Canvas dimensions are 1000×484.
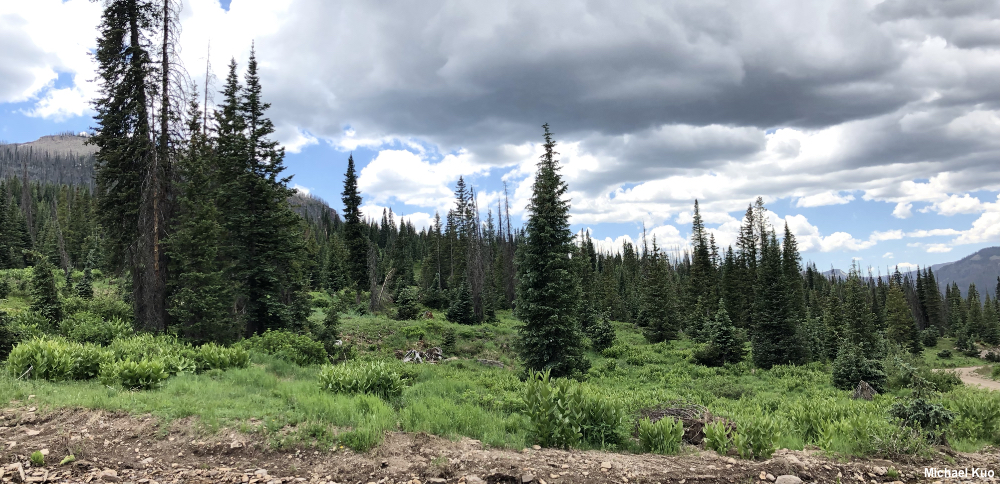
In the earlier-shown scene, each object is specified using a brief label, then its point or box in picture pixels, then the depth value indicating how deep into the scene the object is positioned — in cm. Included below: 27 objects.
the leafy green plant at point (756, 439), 706
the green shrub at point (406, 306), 3453
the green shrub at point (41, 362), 932
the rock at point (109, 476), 548
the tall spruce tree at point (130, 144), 1716
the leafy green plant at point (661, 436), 742
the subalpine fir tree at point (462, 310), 3828
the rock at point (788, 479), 592
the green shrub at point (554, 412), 745
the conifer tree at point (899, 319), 5062
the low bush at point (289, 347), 1484
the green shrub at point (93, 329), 1446
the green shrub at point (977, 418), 913
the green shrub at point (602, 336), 3011
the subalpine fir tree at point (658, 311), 3625
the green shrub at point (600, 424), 781
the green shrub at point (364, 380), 978
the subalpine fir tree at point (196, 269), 1658
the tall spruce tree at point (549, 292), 1845
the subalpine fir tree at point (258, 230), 2105
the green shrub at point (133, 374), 912
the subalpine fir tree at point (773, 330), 2741
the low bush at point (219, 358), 1183
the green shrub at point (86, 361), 974
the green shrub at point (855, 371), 1975
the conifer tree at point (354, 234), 4238
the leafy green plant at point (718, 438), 727
